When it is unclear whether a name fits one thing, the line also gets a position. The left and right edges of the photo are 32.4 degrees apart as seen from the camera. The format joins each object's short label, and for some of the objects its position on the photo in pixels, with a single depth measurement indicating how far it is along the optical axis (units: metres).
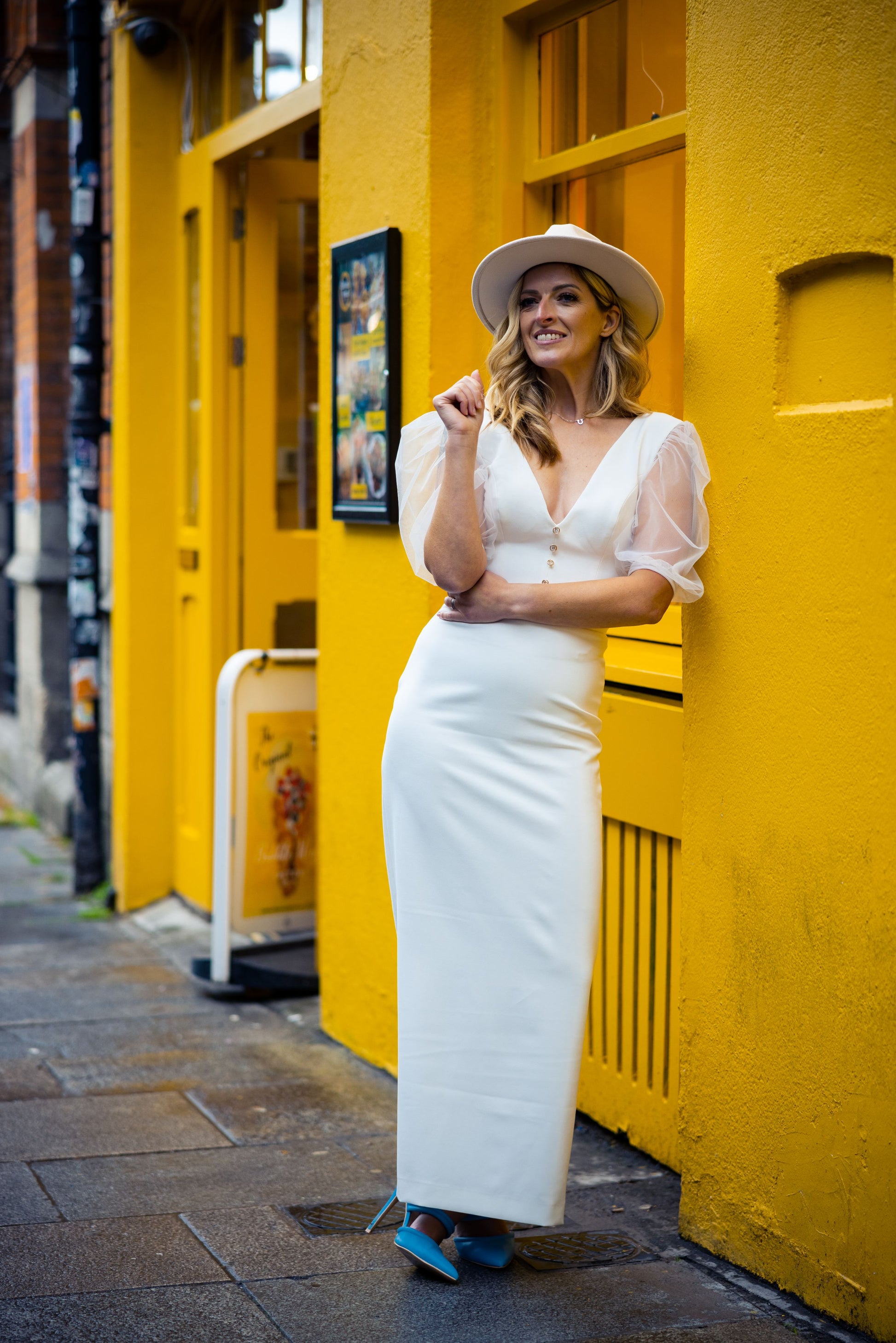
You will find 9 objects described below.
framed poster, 4.52
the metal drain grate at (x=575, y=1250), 3.35
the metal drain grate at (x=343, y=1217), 3.50
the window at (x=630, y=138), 3.86
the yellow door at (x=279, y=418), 6.43
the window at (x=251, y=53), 5.67
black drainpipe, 6.86
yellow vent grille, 3.88
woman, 3.13
